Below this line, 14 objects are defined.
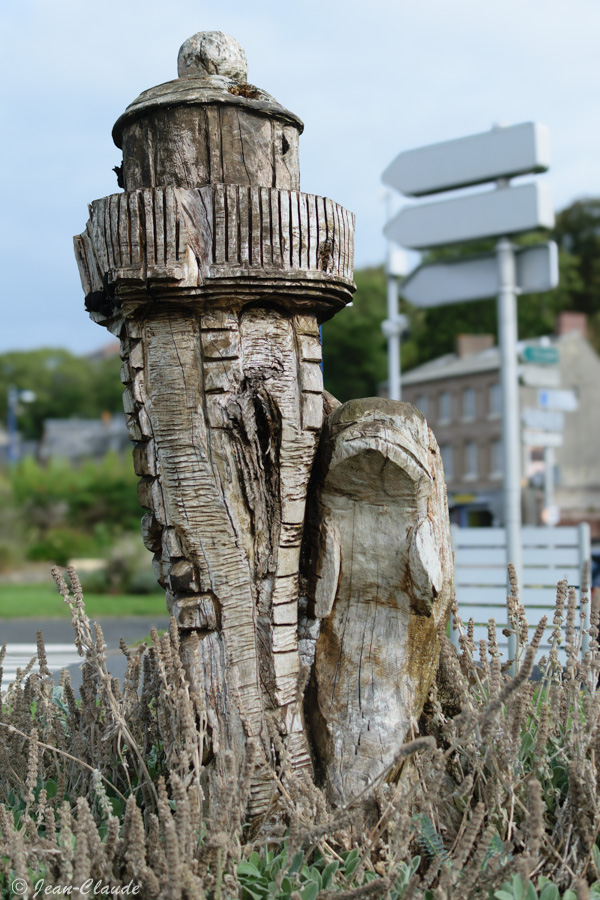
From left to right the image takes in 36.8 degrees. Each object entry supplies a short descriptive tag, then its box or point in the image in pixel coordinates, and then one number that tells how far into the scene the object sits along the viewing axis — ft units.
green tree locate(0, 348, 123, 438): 229.45
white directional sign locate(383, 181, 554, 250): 22.56
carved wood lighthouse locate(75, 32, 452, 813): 8.80
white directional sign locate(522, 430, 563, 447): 45.57
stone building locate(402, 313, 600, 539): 112.68
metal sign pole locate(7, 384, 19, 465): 161.89
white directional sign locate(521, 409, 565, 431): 34.96
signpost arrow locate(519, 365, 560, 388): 29.44
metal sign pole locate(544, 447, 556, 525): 62.44
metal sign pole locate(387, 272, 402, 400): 40.75
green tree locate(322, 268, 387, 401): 135.74
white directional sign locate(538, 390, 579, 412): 35.83
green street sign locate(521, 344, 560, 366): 30.17
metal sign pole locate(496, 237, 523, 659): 23.12
